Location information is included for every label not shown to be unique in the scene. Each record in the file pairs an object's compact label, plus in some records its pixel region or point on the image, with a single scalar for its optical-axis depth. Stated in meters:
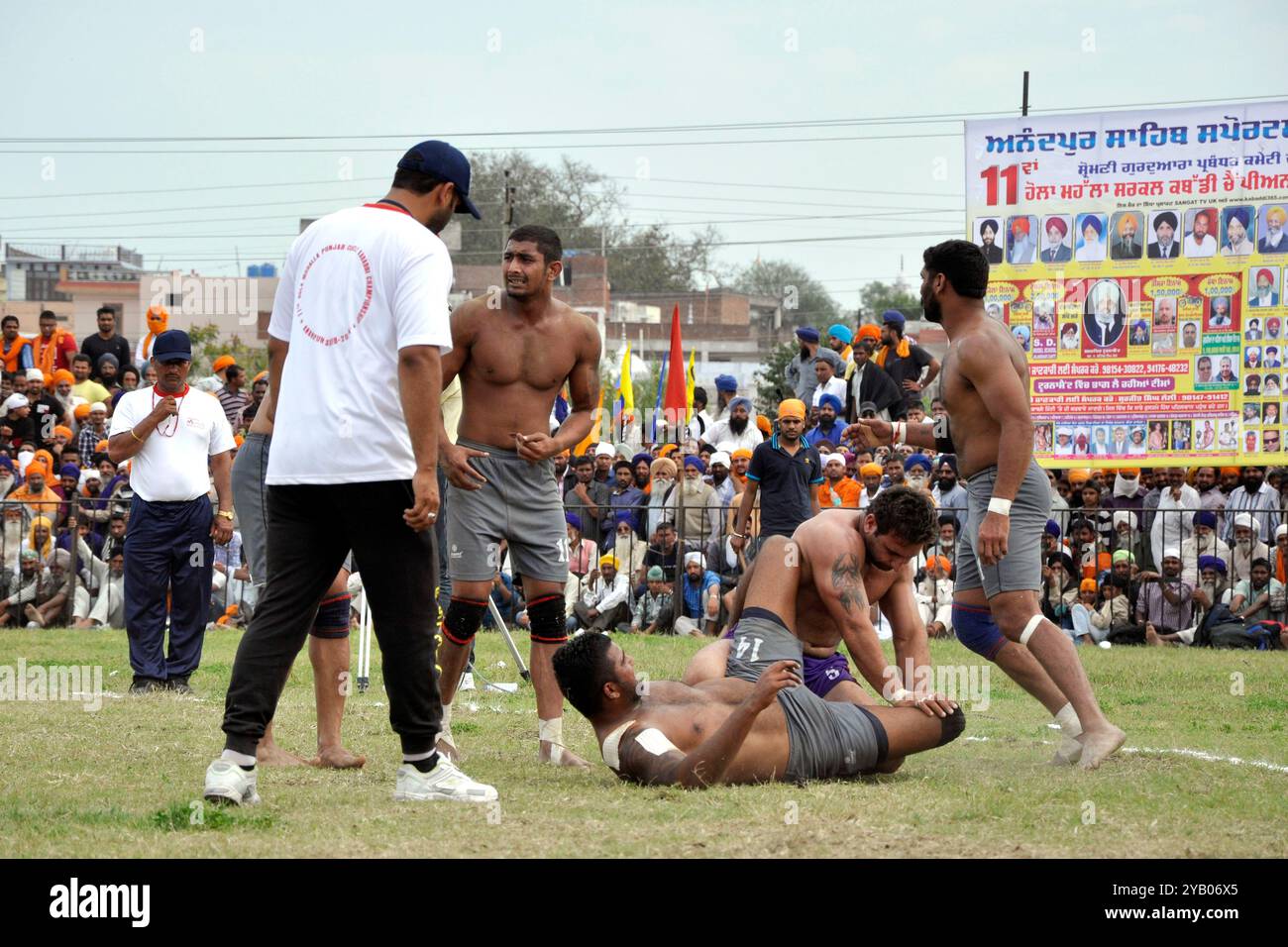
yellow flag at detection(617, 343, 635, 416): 26.03
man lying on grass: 5.84
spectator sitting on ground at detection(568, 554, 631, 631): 15.35
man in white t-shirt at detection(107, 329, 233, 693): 10.05
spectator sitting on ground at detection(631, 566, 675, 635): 15.42
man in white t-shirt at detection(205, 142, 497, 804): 5.23
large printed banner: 14.84
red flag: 21.38
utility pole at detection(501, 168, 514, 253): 34.93
